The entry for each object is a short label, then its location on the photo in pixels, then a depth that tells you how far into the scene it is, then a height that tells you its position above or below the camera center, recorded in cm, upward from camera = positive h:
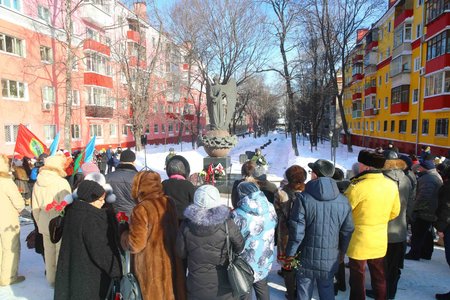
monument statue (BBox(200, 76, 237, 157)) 1137 +72
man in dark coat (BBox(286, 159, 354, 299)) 295 -99
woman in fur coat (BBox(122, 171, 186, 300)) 277 -105
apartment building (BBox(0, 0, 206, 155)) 1886 +426
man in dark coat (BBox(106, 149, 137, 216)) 419 -83
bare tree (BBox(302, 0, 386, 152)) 2336 +773
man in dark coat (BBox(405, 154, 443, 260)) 459 -122
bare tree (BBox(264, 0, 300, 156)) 2342 +738
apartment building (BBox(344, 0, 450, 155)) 1917 +382
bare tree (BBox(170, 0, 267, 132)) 2548 +735
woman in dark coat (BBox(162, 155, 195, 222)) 371 -75
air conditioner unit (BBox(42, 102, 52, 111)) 2137 +149
